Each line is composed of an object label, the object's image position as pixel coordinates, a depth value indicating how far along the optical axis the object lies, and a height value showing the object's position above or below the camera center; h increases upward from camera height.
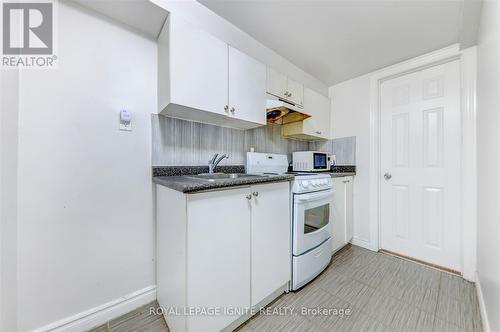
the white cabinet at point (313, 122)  2.31 +0.57
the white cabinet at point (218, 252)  0.95 -0.51
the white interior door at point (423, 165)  1.86 +0.01
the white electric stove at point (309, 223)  1.51 -0.50
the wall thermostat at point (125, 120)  1.29 +0.32
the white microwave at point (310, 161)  2.30 +0.06
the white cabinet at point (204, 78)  1.25 +0.65
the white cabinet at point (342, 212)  2.09 -0.55
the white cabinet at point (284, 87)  1.87 +0.84
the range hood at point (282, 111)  1.85 +0.60
